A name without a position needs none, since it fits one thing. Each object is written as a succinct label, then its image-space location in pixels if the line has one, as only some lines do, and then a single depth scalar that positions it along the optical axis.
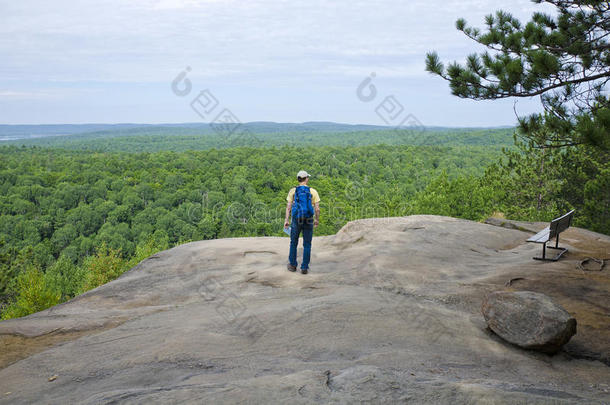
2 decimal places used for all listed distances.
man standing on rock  8.05
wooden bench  8.41
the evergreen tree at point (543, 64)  7.82
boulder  4.87
